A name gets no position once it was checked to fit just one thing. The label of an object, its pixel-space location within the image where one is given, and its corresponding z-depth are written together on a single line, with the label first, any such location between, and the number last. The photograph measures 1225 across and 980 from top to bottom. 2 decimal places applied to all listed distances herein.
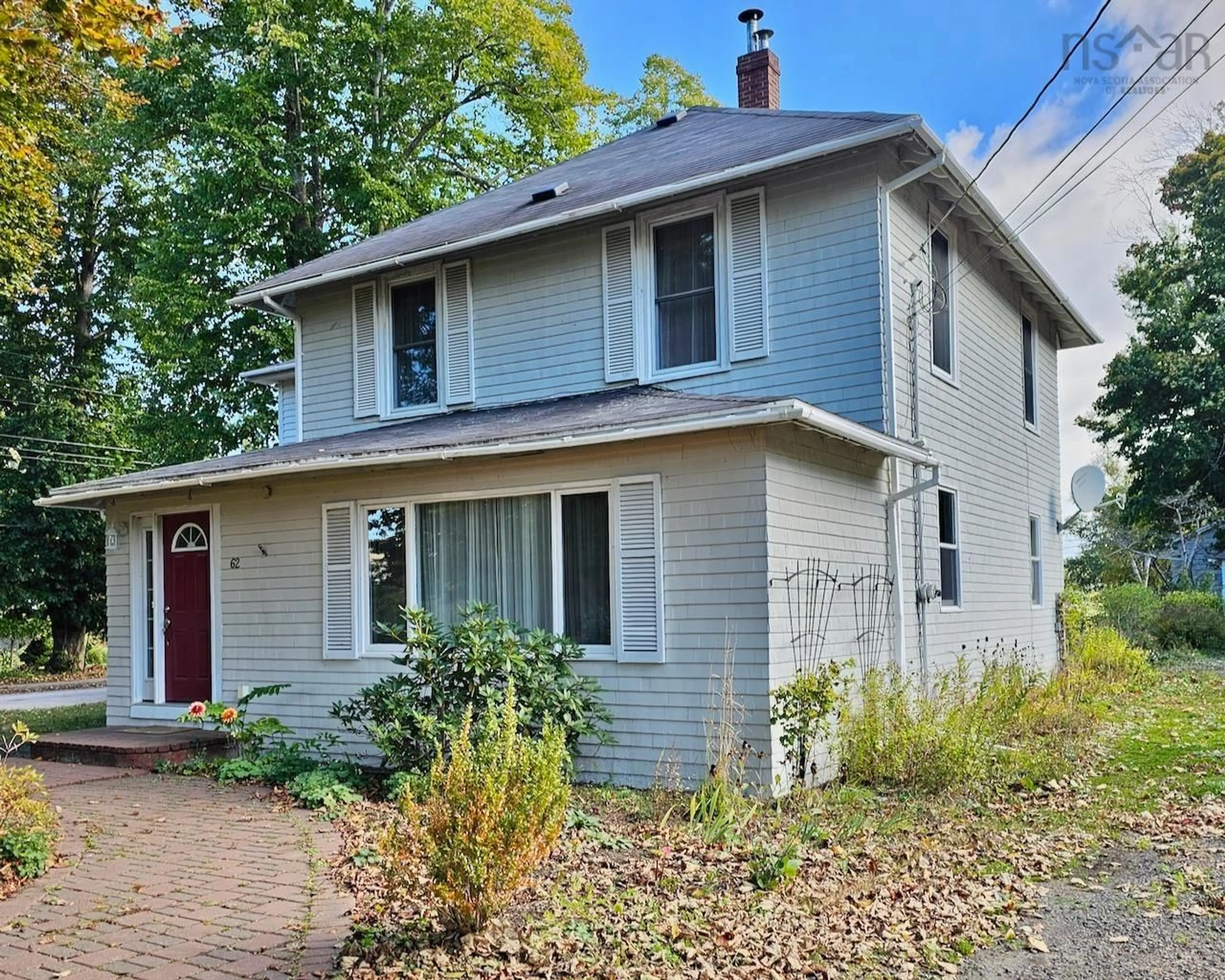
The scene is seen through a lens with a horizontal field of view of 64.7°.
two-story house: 7.48
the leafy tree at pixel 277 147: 18.02
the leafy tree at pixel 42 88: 5.63
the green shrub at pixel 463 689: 6.94
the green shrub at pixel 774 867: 4.87
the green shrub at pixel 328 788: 6.88
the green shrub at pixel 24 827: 5.16
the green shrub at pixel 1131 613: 17.34
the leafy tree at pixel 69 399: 19.38
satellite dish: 13.80
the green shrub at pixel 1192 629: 18.05
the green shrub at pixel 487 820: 3.83
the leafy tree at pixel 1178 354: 22.44
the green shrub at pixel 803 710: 6.95
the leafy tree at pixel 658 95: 25.91
